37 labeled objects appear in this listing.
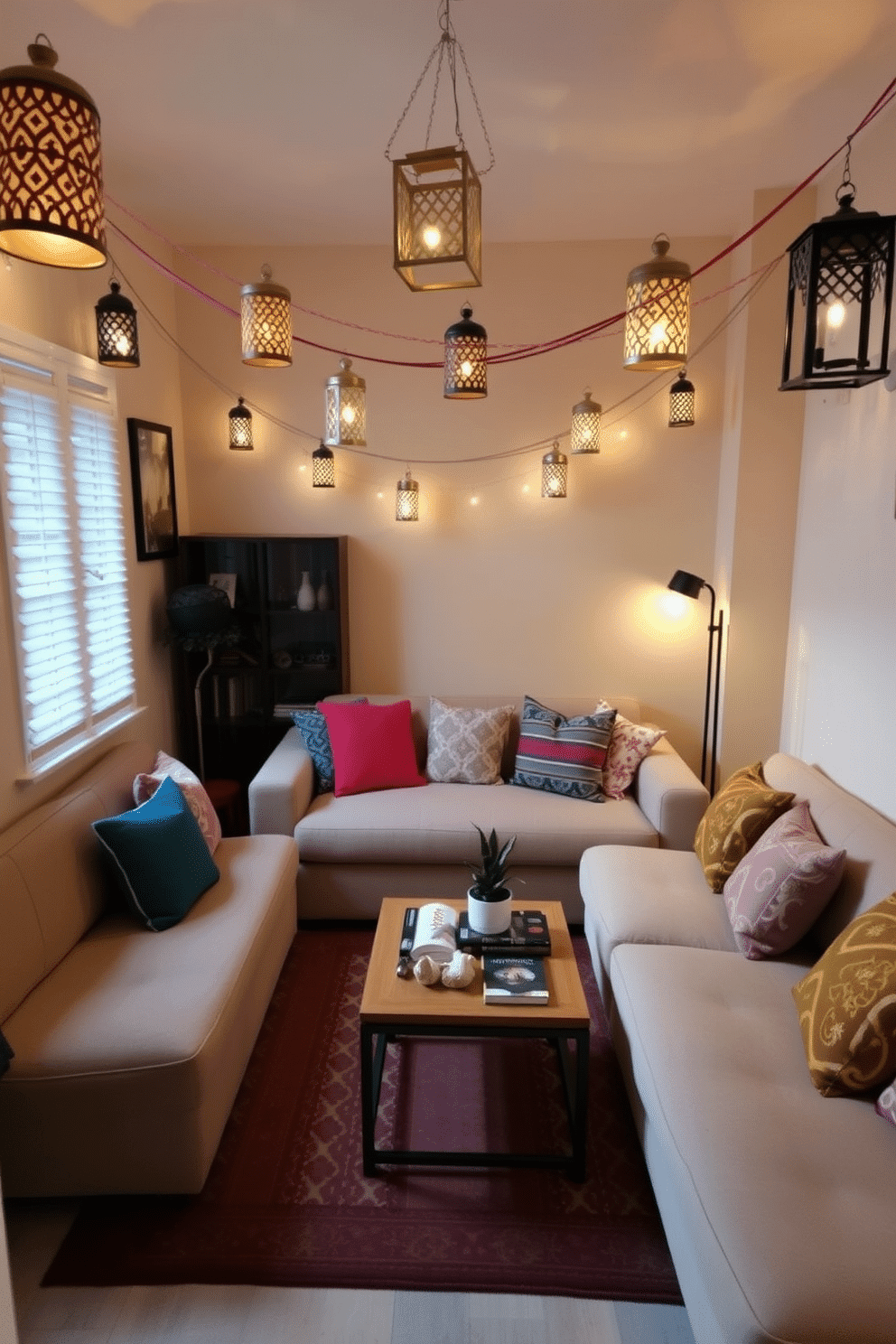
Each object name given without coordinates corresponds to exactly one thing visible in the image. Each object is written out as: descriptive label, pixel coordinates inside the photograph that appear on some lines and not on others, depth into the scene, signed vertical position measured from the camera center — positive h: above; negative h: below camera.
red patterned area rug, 1.93 -1.65
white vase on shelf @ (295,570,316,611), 4.25 -0.32
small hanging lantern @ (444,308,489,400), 2.29 +0.48
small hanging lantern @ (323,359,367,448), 2.89 +0.42
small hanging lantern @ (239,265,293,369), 2.02 +0.50
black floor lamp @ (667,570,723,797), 3.86 -0.22
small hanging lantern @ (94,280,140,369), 2.79 +0.66
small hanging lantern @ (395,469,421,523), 4.10 +0.16
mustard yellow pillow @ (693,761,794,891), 2.75 -0.94
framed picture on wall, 3.68 +0.20
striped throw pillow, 3.68 -0.96
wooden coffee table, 2.14 -1.22
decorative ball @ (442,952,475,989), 2.26 -1.17
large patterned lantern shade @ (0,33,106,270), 1.11 +0.50
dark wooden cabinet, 4.21 -0.59
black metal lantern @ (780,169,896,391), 1.79 +0.57
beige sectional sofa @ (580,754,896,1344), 1.41 -1.21
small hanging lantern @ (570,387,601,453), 3.85 +0.49
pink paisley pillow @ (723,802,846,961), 2.32 -0.99
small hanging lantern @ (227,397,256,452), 4.01 +0.50
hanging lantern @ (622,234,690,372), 1.86 +0.49
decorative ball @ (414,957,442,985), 2.28 -1.17
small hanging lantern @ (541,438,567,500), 4.03 +0.29
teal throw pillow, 2.59 -1.02
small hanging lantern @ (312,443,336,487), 4.07 +0.32
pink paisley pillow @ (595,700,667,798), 3.73 -0.97
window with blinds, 2.63 -0.05
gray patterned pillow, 3.86 -0.96
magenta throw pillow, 3.74 -0.95
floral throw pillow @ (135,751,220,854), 2.97 -0.91
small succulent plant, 2.50 -1.00
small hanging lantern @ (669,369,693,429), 3.84 +0.60
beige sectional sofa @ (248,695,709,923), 3.35 -1.18
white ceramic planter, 2.50 -1.11
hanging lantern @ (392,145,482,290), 1.69 +0.65
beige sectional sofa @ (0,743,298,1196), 2.00 -1.21
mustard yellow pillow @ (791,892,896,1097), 1.80 -1.04
